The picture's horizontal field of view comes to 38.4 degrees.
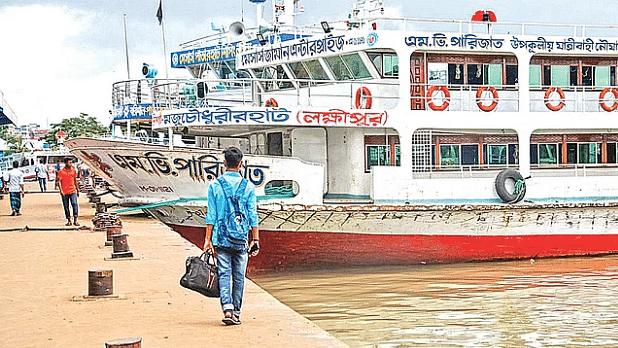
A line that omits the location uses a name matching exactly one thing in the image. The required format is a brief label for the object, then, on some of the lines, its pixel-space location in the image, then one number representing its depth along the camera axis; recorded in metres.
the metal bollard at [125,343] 6.09
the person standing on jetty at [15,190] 23.03
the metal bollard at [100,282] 9.47
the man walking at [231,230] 7.87
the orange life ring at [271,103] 18.45
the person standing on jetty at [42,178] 39.88
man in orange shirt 19.16
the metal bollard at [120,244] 13.14
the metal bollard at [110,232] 14.92
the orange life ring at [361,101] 17.22
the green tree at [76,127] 97.81
